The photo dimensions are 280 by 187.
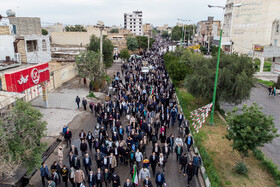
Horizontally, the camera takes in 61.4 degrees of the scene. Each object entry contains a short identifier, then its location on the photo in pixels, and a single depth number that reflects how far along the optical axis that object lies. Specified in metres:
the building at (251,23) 47.41
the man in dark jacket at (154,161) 10.00
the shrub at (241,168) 10.15
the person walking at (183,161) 10.01
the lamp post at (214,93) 13.51
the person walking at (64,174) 9.10
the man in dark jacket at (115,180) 8.70
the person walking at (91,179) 8.75
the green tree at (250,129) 9.04
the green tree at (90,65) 22.70
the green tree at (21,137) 7.73
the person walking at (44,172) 9.09
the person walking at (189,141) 11.90
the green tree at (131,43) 55.43
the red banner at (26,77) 12.59
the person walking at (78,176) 8.82
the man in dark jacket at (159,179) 8.87
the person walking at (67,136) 12.54
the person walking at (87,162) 9.80
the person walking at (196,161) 9.74
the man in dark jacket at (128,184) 8.33
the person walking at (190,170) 9.41
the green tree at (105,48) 29.03
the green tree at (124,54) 42.03
